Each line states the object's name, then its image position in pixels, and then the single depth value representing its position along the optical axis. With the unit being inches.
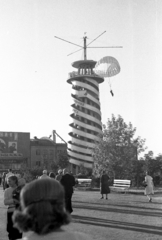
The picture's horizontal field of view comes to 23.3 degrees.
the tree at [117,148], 1239.5
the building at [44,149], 3332.7
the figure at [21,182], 287.9
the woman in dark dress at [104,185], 762.2
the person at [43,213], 82.9
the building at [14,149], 3238.2
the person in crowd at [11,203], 265.1
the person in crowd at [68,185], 482.0
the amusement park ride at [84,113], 2687.0
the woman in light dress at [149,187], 702.5
